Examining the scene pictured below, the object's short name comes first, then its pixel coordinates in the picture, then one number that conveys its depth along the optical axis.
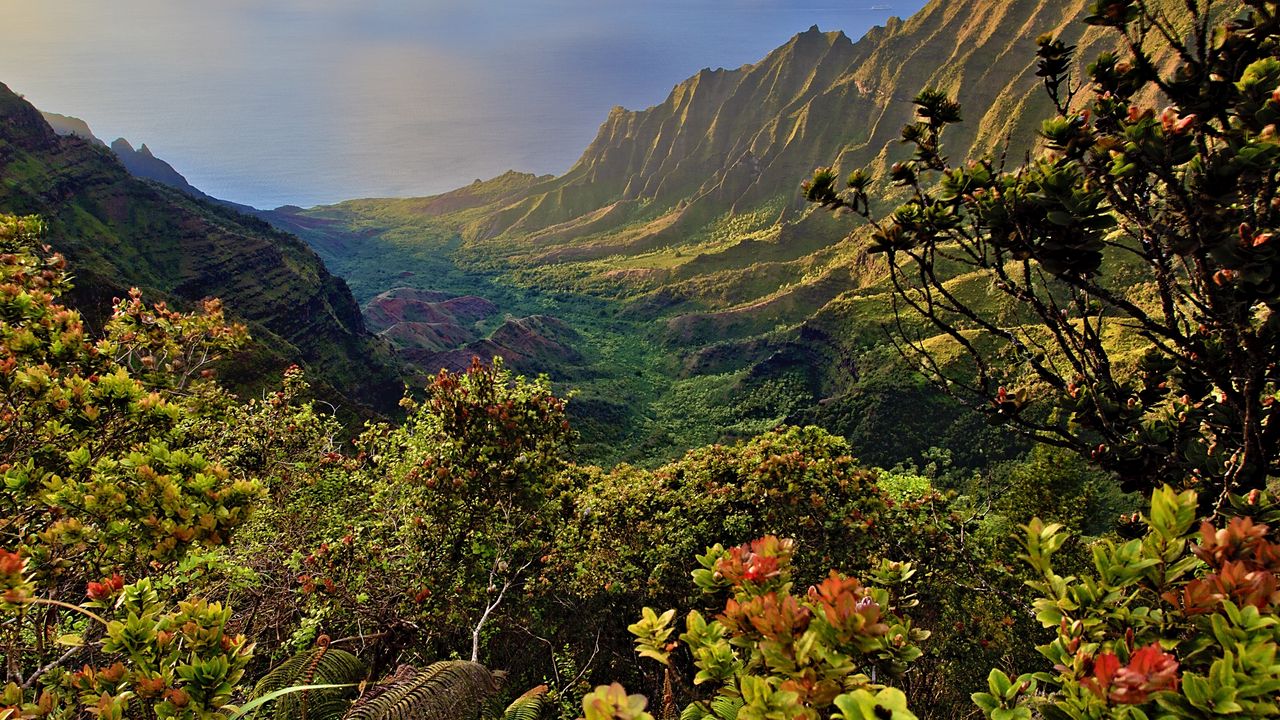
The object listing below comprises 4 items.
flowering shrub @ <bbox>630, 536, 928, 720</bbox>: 1.86
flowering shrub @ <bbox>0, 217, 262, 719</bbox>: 2.83
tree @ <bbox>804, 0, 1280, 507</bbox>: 2.80
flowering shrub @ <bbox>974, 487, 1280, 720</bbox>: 1.55
